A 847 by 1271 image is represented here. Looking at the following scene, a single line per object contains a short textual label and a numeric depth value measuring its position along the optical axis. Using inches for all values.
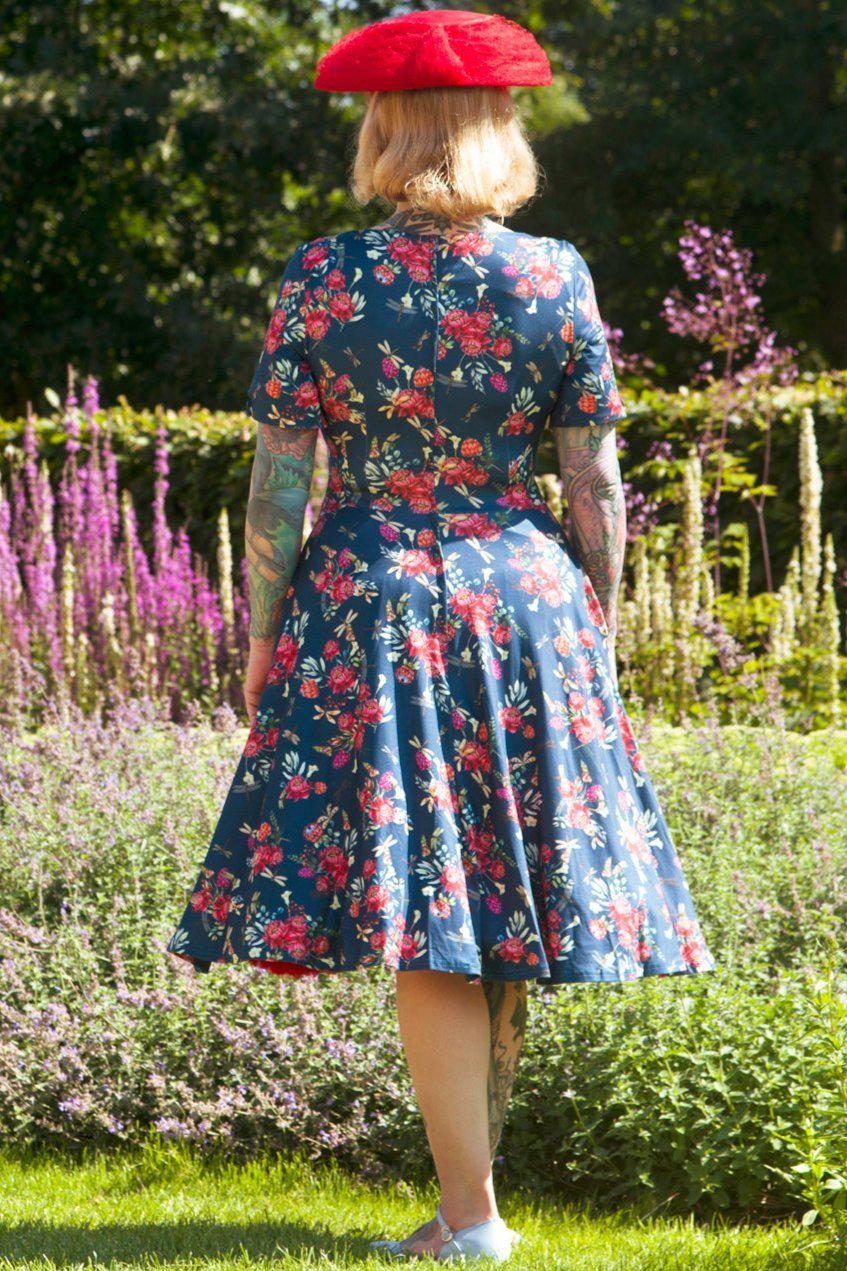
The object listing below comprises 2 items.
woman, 186.7
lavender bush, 231.9
